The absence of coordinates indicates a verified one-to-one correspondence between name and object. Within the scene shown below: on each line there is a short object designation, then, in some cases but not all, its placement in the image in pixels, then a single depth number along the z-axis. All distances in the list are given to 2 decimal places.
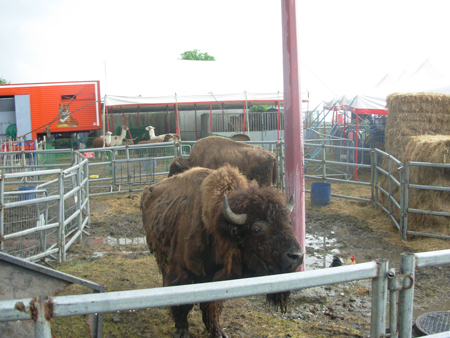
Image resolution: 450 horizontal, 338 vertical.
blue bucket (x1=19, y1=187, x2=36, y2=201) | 8.02
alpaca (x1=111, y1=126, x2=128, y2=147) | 23.39
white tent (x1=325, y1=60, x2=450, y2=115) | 12.76
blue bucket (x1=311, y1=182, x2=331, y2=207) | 9.41
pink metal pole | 4.67
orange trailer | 23.70
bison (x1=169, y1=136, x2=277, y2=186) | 9.14
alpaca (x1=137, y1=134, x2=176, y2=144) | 21.39
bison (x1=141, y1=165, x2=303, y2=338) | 3.02
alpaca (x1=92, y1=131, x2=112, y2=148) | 22.61
